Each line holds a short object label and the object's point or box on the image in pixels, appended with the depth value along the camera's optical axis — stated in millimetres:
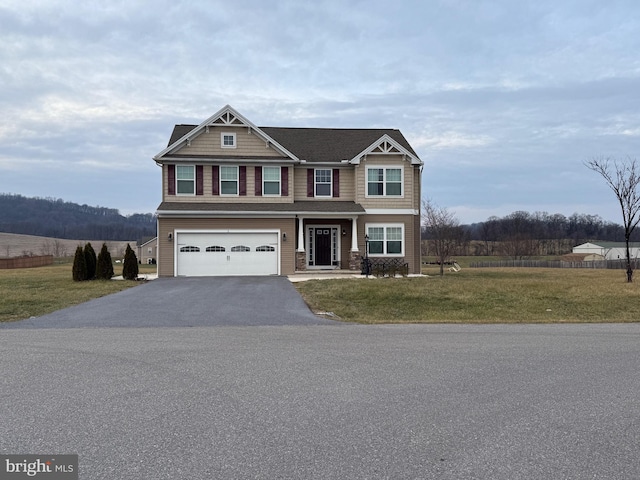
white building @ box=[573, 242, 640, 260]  90000
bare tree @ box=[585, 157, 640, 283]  24391
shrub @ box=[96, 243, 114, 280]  23953
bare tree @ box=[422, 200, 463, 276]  33466
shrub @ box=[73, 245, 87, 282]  23328
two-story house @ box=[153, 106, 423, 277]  24984
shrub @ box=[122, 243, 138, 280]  24125
